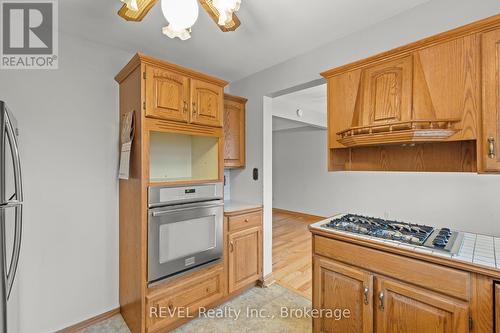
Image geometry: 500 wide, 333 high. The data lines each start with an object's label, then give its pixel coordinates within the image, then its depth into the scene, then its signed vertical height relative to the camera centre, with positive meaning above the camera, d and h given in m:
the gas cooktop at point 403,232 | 1.33 -0.43
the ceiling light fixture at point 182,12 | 1.09 +0.78
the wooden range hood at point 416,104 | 1.34 +0.42
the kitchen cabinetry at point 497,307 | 1.06 -0.64
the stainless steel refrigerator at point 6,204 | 1.08 -0.18
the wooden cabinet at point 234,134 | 2.75 +0.39
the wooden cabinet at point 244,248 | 2.36 -0.87
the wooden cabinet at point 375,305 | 1.20 -0.82
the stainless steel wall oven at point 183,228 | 1.81 -0.52
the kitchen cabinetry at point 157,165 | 1.77 +0.02
